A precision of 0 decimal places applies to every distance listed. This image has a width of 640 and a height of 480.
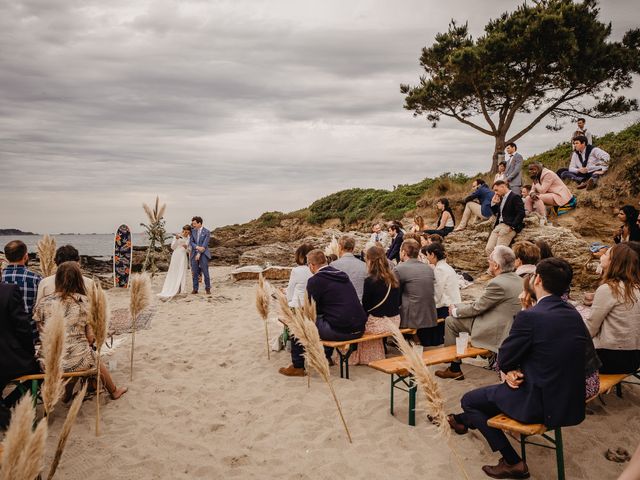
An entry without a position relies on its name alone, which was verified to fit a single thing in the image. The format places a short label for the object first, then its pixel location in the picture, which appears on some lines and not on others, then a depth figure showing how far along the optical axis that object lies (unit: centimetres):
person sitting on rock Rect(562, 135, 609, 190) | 1175
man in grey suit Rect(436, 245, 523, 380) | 471
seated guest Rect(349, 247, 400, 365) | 570
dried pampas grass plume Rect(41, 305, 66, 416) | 242
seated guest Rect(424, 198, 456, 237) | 1172
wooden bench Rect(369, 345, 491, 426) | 427
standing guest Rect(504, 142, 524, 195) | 1120
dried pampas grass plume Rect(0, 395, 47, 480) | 160
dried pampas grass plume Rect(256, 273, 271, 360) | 609
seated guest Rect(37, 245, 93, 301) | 485
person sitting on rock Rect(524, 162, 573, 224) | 1083
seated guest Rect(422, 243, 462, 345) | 622
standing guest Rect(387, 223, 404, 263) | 1004
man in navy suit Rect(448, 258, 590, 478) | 309
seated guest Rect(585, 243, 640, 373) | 392
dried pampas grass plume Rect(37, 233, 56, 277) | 665
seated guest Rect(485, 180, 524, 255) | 939
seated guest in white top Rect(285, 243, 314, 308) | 631
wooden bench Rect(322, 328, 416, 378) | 530
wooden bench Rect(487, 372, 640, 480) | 313
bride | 1188
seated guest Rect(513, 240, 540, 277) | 518
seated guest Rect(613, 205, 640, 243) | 795
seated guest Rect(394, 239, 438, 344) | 592
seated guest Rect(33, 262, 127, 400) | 451
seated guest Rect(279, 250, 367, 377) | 534
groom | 1182
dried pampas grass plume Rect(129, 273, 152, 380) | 521
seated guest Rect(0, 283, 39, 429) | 404
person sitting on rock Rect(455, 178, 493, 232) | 1164
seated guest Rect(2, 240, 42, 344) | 485
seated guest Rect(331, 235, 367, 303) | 607
